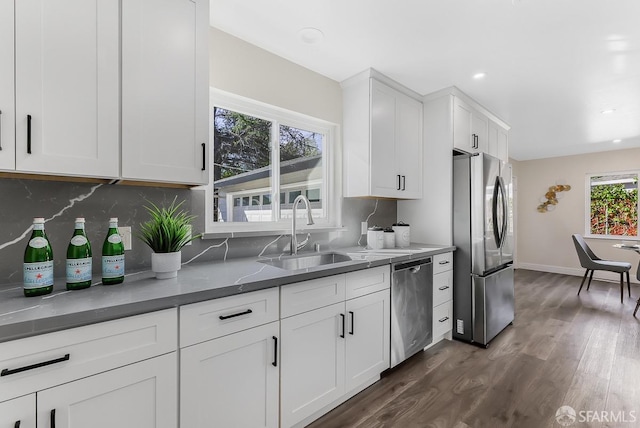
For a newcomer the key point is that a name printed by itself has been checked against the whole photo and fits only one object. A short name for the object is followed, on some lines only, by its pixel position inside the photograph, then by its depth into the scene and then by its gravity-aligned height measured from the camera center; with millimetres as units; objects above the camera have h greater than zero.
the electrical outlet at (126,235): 1575 -96
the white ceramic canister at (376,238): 2656 -197
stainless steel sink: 2075 -334
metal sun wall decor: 5805 +370
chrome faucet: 2248 -88
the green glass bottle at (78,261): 1193 -179
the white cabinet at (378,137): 2568 +721
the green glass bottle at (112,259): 1284 -182
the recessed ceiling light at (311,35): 1983 +1243
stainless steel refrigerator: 2711 -283
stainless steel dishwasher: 2213 -729
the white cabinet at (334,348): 1562 -791
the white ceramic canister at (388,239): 2711 -209
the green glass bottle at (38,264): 1100 -178
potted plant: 1402 -126
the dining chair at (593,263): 4074 -687
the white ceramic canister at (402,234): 2818 -172
